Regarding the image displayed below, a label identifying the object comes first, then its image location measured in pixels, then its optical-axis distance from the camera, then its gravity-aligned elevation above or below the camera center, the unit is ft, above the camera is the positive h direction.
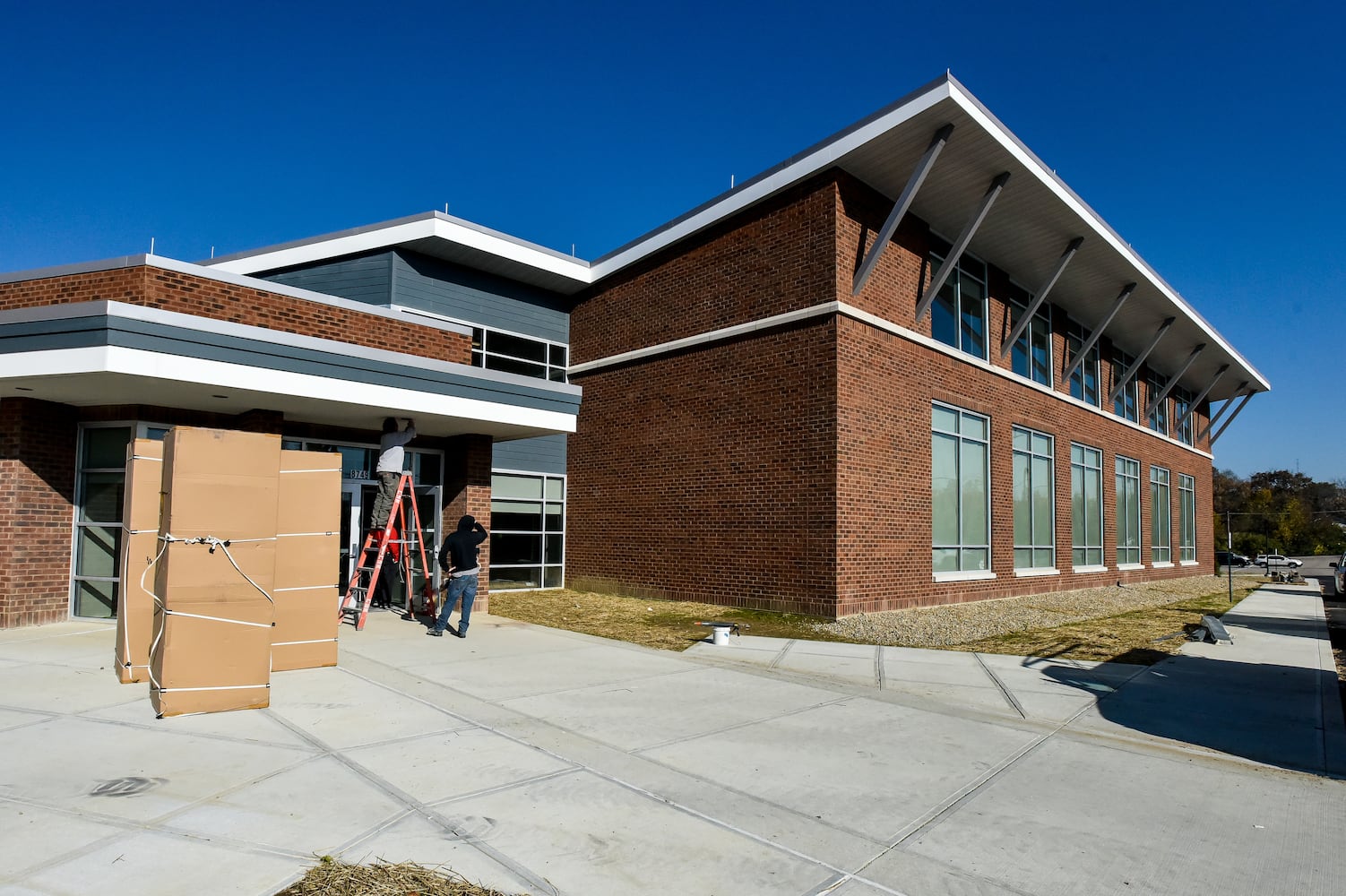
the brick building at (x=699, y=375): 35.65 +6.63
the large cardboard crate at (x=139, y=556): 24.80 -1.69
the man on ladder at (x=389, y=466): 39.06 +1.73
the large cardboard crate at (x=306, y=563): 27.27 -2.03
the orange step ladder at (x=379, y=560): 38.75 -2.88
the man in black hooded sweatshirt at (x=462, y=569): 36.17 -2.87
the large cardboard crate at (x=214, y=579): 21.59 -2.11
